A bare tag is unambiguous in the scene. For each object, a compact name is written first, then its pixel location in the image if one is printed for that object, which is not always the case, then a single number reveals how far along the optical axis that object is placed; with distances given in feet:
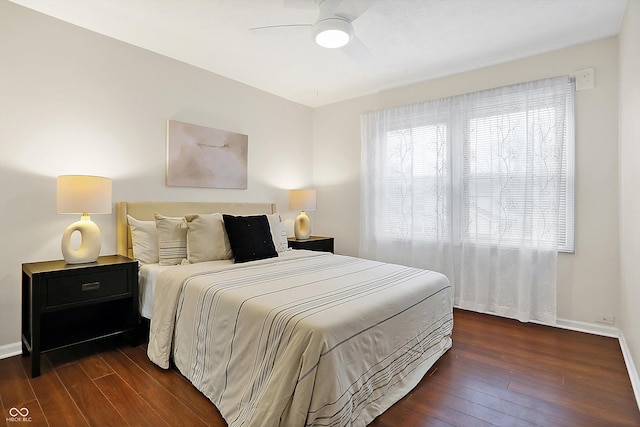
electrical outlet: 9.05
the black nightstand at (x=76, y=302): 6.82
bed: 4.63
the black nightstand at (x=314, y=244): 12.96
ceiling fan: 6.65
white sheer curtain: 9.70
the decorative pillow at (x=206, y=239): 8.88
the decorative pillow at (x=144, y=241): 9.00
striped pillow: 8.80
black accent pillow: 9.17
